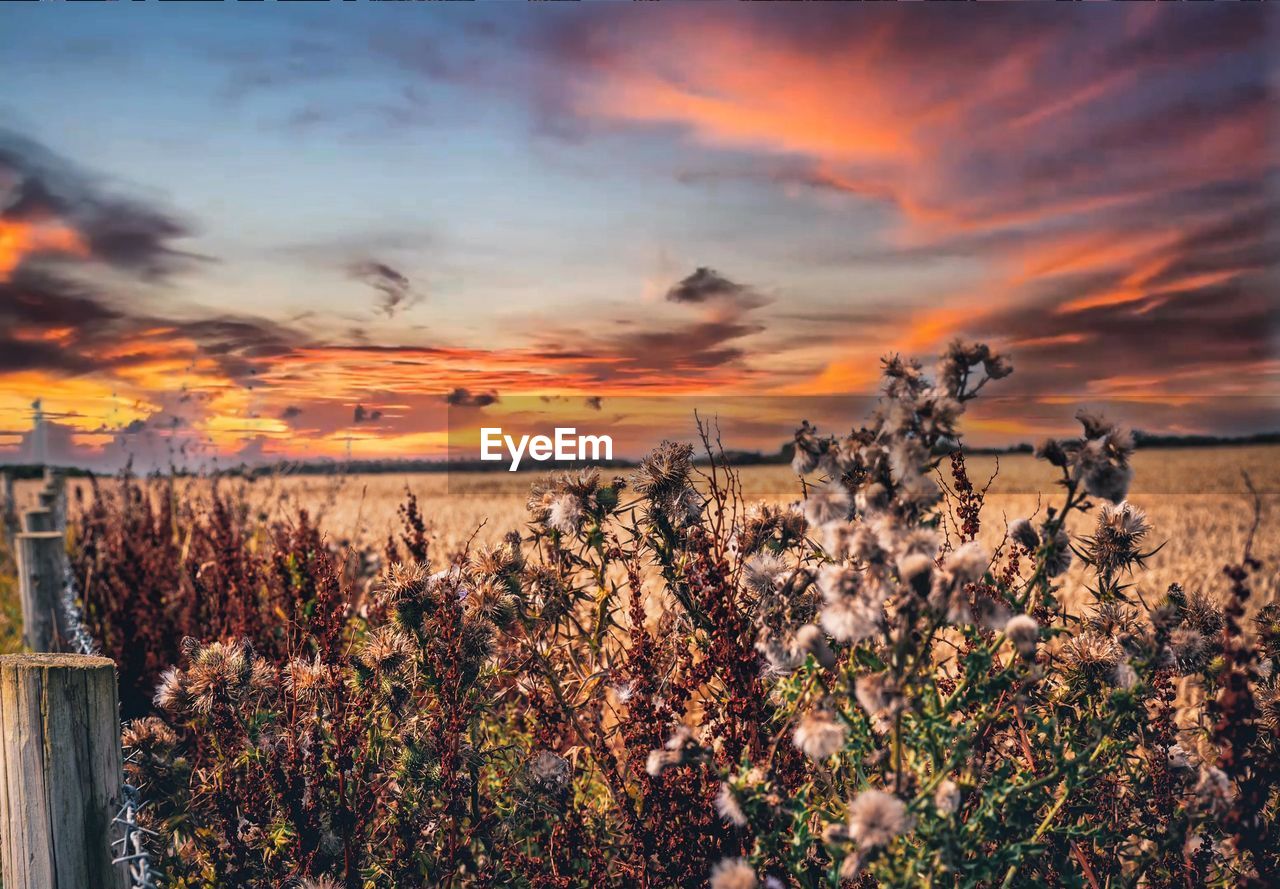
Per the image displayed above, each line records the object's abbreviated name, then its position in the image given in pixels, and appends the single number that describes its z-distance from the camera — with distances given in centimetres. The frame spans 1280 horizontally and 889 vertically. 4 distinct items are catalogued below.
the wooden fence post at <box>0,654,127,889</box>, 288
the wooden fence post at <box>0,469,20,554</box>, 1450
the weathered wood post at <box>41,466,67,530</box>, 1112
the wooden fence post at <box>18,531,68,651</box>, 738
